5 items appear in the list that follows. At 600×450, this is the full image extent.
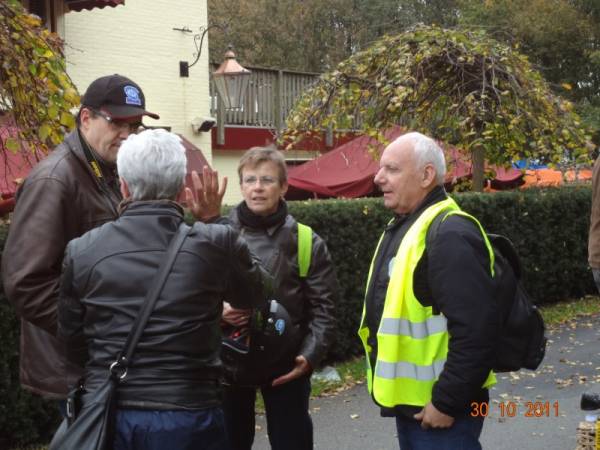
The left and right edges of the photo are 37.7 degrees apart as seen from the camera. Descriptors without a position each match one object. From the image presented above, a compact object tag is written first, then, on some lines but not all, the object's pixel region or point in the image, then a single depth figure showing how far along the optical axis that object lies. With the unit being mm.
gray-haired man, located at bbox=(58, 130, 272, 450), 2818
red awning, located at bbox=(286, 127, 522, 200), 15570
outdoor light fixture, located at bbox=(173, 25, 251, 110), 14969
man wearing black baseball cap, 3307
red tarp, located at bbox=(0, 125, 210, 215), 7418
